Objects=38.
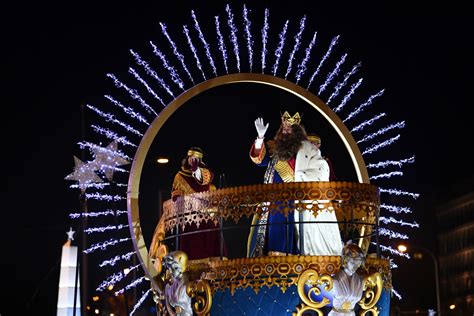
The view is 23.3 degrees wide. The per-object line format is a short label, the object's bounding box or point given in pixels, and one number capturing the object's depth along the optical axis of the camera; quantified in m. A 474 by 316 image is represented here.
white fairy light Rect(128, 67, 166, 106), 20.62
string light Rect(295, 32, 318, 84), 20.98
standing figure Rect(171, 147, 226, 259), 20.47
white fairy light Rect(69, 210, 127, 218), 20.98
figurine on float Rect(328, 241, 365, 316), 17.55
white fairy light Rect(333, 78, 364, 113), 21.64
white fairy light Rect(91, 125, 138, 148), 21.34
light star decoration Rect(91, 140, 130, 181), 22.50
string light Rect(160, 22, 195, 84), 20.94
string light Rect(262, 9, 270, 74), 20.89
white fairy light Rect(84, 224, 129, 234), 20.41
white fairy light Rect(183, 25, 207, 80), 21.03
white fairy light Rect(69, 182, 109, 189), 22.71
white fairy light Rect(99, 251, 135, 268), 20.51
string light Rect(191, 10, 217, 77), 20.69
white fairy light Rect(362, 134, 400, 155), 21.03
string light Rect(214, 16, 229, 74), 21.12
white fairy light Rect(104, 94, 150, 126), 20.78
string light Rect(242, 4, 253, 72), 20.78
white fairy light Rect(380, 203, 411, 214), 19.85
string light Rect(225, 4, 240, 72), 20.87
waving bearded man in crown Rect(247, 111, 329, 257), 19.48
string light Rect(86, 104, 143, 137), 20.64
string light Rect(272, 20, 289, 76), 21.02
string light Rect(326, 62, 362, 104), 21.85
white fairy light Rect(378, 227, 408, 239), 20.36
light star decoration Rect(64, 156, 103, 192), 23.06
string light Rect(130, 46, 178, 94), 20.48
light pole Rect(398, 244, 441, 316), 39.03
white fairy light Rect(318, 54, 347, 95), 21.32
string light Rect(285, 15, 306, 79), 21.07
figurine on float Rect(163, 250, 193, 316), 18.44
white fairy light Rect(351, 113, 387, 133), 20.72
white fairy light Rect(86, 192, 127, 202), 21.22
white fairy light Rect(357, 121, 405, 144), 20.91
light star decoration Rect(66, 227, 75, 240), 32.66
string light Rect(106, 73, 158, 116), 20.68
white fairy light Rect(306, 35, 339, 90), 20.77
